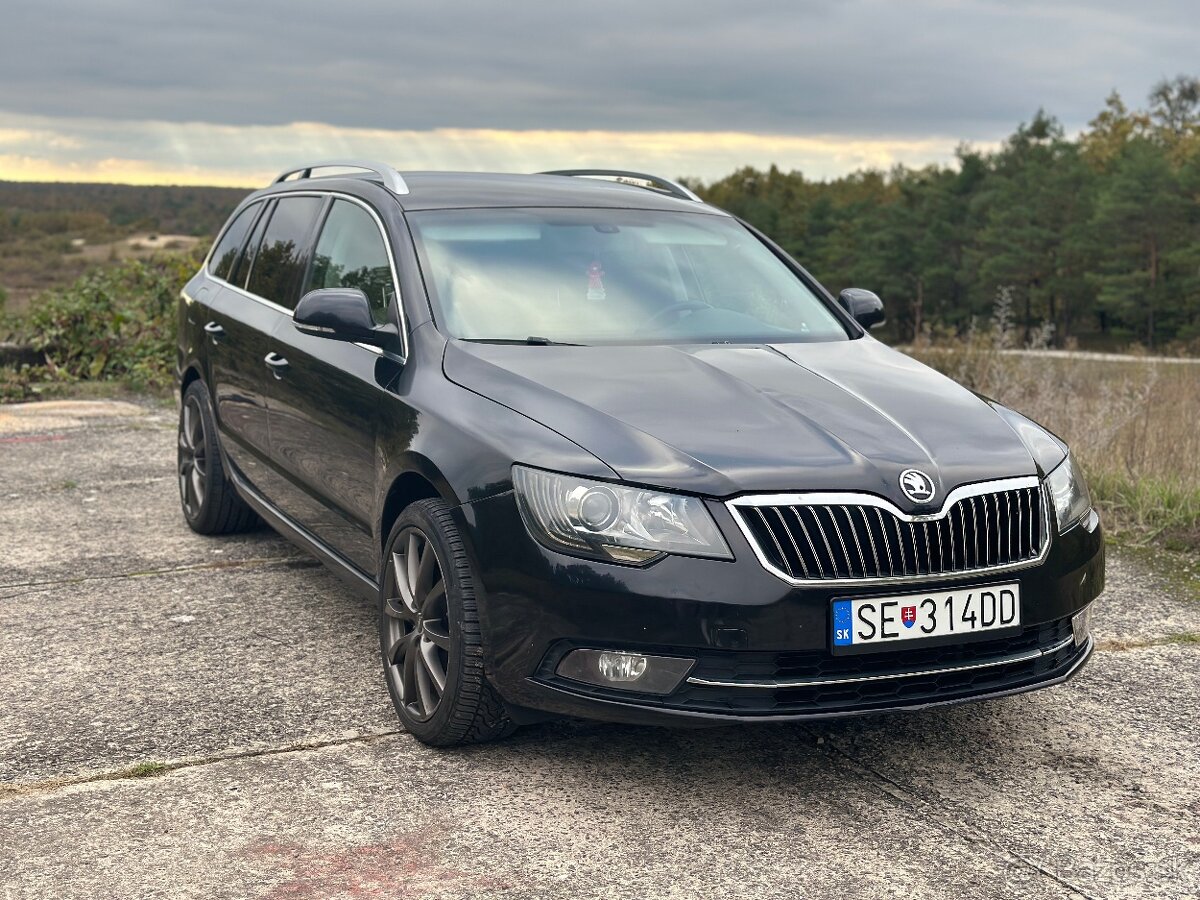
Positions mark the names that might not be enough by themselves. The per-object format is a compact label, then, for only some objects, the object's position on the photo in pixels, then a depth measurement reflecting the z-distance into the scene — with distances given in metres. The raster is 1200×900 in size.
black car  3.56
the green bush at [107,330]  13.64
